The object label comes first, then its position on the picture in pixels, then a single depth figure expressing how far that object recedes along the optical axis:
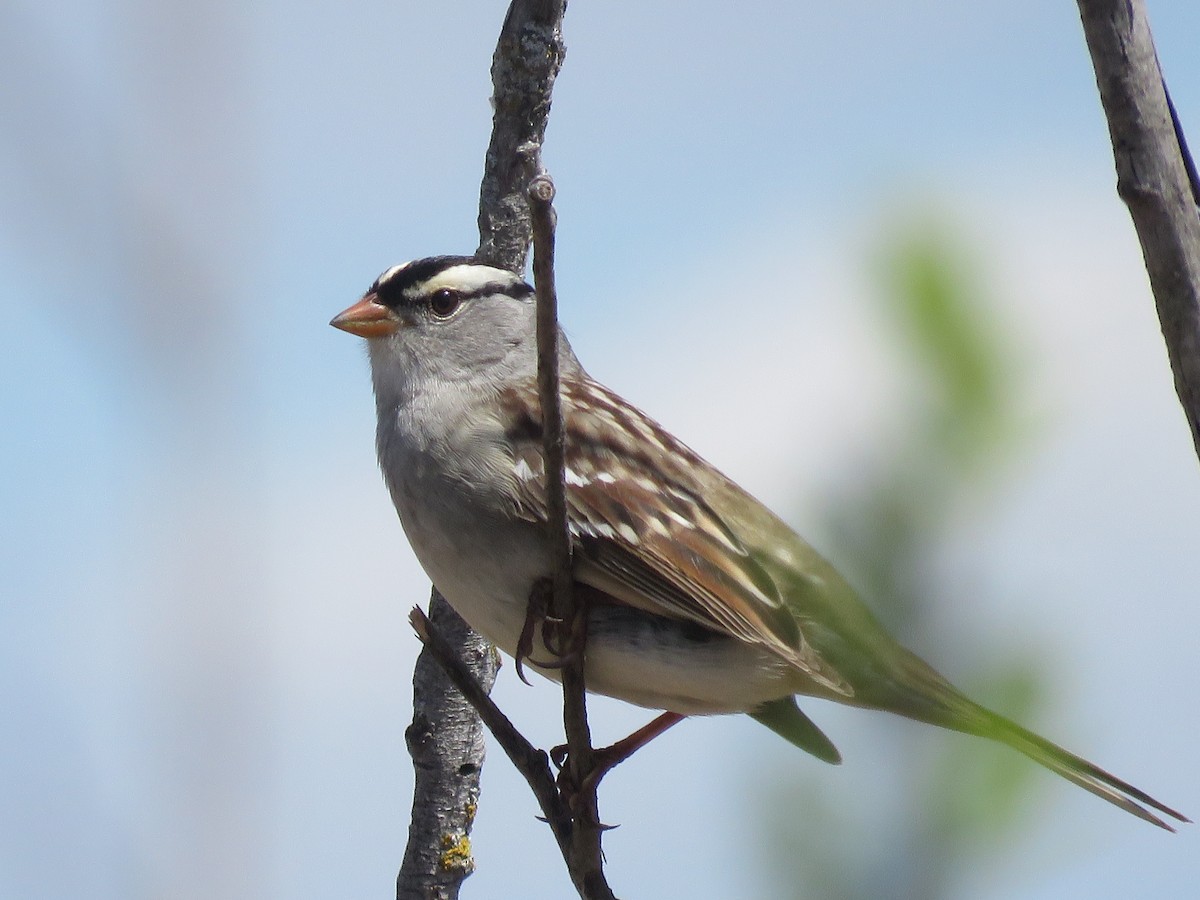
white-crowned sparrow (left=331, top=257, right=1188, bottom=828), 6.99
